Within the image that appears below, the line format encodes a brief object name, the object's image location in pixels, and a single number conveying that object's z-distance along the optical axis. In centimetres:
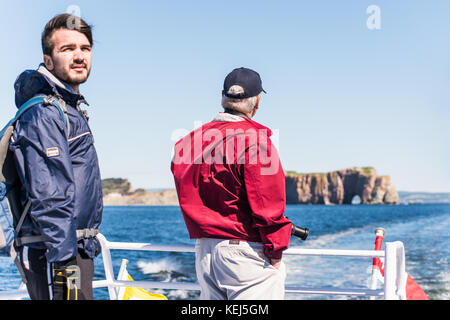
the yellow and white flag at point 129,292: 458
